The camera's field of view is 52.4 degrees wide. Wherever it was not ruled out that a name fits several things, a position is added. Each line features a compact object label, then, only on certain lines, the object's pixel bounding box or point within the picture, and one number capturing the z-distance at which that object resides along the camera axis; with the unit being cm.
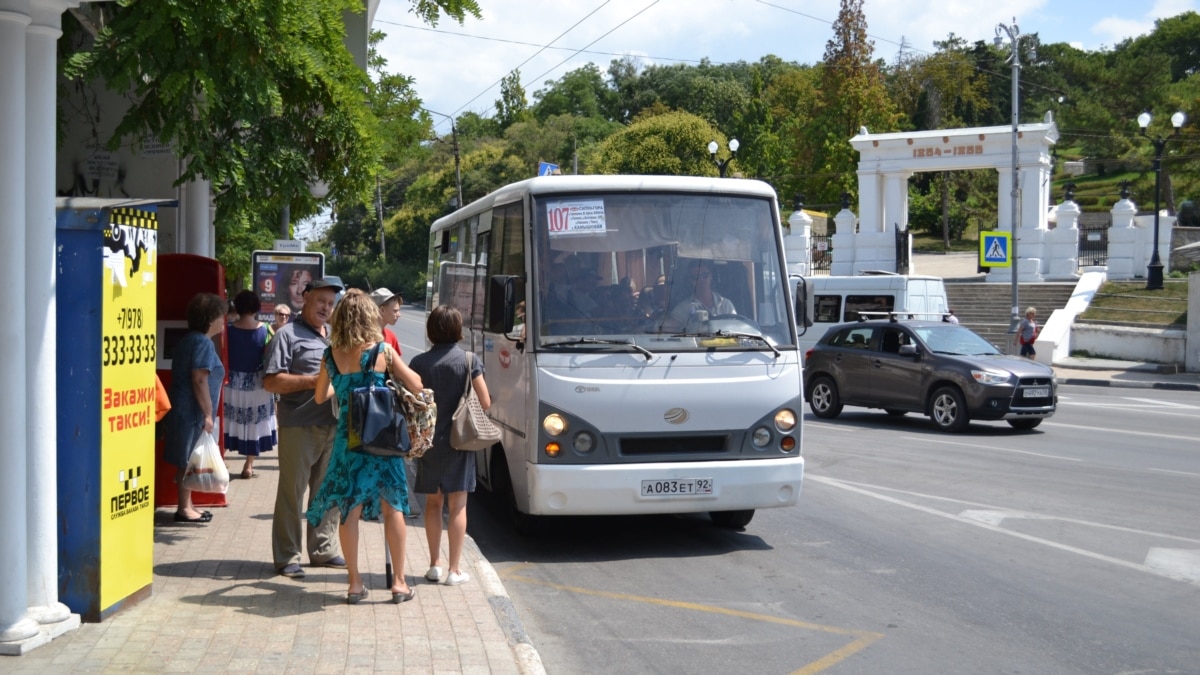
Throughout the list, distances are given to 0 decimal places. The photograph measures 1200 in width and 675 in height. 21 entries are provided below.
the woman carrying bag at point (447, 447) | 780
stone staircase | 3900
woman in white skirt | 1135
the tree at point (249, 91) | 737
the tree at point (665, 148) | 6644
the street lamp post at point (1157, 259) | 3566
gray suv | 1781
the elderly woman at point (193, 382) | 900
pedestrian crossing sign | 3947
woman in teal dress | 701
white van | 2723
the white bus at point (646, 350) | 908
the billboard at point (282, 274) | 1836
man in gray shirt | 782
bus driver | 950
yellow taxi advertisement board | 657
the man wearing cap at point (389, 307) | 1047
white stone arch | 4253
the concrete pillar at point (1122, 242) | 4041
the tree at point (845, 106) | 6300
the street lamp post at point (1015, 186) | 3559
